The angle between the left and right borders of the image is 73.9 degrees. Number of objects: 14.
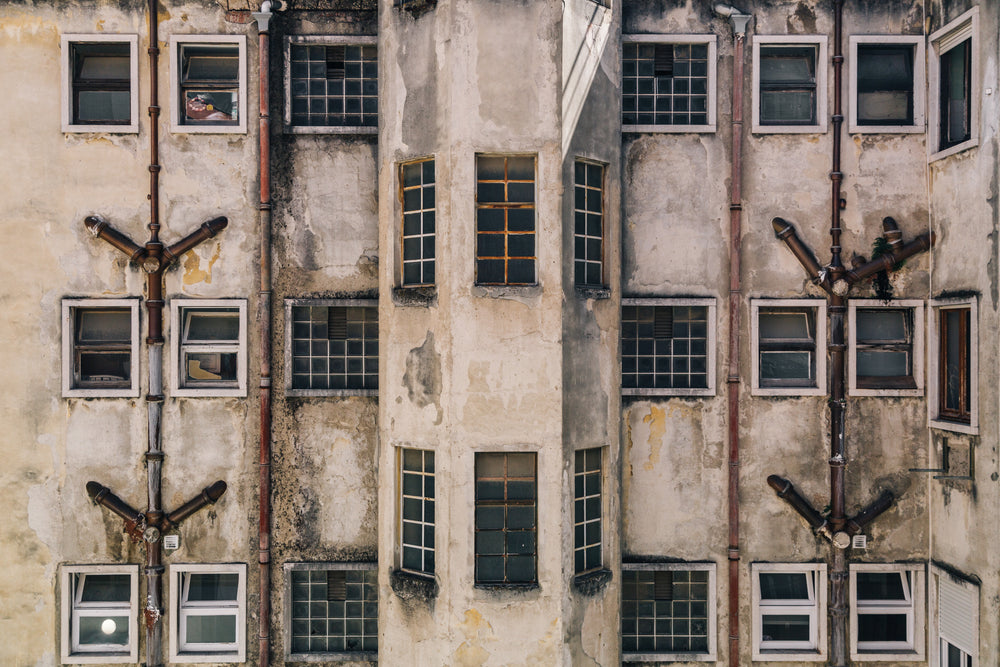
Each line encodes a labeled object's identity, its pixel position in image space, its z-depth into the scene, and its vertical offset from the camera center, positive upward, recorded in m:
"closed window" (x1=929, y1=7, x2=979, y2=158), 10.70 +4.23
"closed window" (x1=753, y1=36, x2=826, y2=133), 11.95 +4.50
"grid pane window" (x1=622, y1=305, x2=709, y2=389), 11.85 -0.20
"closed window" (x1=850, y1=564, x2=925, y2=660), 11.68 -4.91
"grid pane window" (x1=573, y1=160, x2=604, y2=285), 10.30 +1.74
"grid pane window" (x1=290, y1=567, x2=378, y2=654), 11.77 -4.86
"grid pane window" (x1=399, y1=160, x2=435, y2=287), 10.27 +1.74
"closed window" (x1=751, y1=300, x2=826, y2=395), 11.84 -0.22
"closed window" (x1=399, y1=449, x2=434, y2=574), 10.30 -2.76
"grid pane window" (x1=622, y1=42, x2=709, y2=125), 11.91 +4.56
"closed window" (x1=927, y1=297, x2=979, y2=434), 10.52 -0.53
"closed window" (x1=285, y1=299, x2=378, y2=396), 11.85 -0.24
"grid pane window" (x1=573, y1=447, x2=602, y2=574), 10.27 -2.76
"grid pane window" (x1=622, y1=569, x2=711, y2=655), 11.82 -4.93
